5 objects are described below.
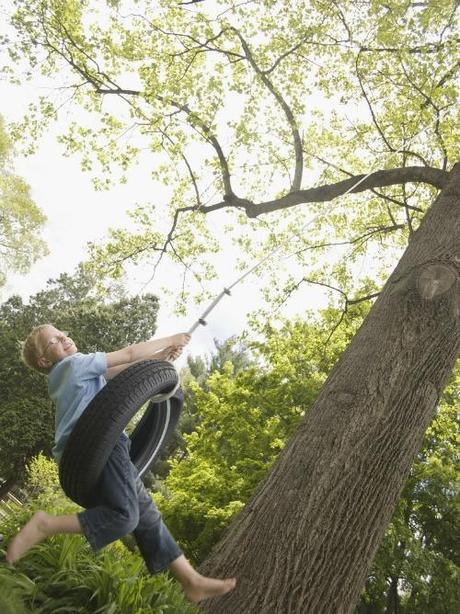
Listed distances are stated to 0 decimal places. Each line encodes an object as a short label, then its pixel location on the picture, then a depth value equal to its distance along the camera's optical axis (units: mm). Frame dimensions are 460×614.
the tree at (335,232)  2283
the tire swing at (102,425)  2109
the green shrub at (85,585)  2180
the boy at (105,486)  2180
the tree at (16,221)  20922
